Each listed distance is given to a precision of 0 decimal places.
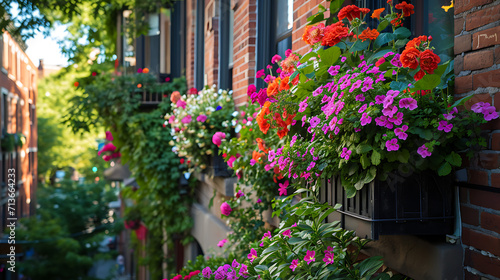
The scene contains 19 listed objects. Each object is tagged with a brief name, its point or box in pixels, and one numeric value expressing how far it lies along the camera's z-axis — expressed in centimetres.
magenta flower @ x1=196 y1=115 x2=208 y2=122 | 564
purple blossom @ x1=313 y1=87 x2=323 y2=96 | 235
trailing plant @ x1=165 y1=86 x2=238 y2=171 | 568
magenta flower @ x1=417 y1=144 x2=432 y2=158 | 195
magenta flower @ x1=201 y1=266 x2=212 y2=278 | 340
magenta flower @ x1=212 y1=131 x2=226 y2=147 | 495
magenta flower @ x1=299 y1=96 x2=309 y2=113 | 245
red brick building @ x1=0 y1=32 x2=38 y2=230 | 1734
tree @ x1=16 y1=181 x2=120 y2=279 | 1419
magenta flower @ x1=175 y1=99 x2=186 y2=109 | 621
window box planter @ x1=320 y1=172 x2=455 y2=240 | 205
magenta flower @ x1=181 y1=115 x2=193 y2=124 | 576
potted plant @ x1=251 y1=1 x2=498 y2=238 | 198
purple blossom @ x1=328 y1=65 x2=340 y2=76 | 233
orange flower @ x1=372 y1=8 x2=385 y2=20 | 249
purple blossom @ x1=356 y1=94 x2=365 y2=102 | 204
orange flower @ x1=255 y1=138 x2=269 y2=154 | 359
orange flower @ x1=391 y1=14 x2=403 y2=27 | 239
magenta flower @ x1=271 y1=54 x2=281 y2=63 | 337
